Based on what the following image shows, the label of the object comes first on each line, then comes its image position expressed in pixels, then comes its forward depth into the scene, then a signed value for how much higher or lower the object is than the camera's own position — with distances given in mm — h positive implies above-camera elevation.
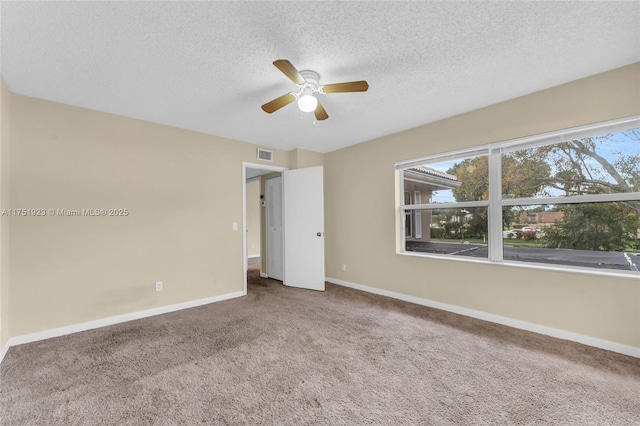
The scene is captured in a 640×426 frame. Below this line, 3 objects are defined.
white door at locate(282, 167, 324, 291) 4441 -198
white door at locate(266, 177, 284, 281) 5098 -237
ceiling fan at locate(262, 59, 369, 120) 1989 +1082
